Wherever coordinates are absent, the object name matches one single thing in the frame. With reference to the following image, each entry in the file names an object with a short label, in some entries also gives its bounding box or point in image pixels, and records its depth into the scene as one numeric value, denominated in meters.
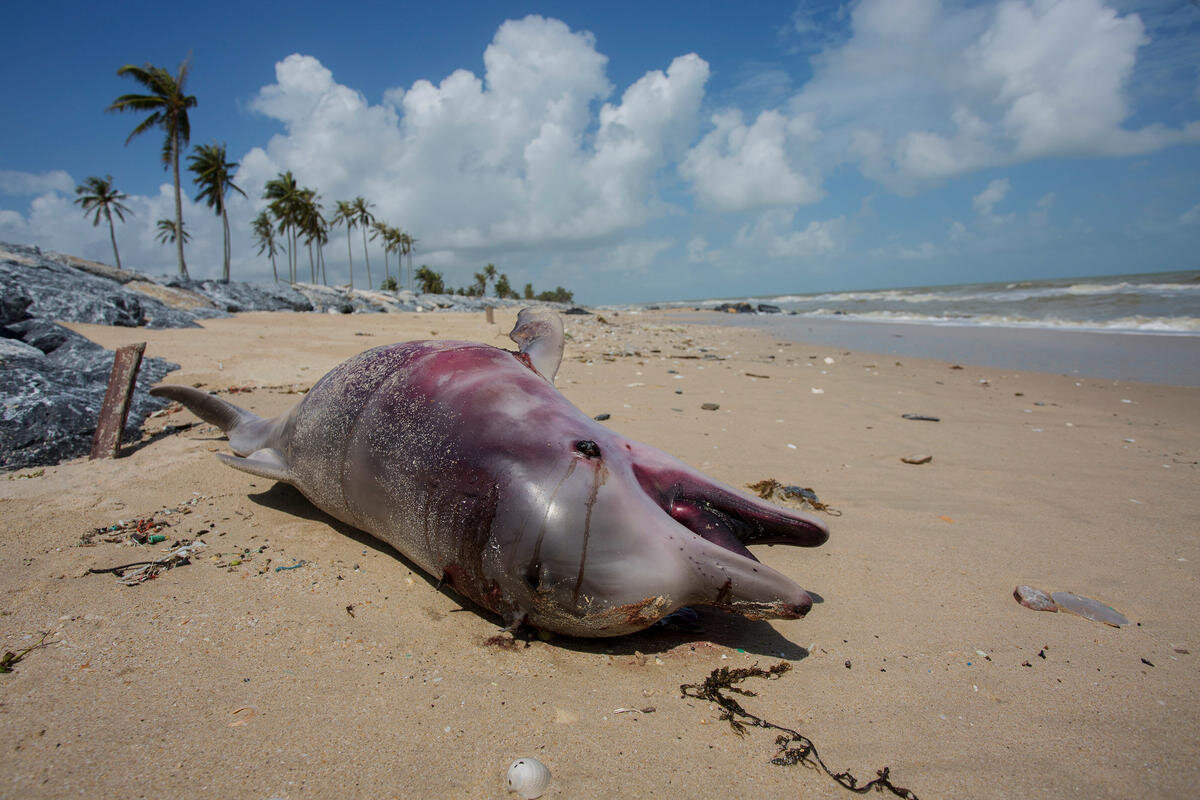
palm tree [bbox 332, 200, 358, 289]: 60.12
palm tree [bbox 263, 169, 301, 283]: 49.09
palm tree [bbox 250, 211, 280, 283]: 58.03
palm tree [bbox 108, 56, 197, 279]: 30.14
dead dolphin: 1.86
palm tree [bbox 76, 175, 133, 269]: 47.94
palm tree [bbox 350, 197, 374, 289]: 59.91
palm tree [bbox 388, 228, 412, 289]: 67.25
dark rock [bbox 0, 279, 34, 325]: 6.82
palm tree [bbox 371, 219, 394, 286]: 65.38
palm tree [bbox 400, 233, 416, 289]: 69.44
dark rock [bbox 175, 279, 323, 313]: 18.89
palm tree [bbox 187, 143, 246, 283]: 38.31
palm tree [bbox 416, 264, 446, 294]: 67.44
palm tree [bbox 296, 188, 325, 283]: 50.19
